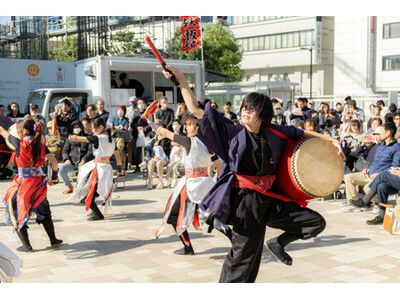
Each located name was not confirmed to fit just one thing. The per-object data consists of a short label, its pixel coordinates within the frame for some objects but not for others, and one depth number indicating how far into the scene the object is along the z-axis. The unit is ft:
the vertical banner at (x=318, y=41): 171.73
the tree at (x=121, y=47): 62.02
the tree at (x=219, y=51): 144.97
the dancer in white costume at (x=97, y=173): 26.63
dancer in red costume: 20.90
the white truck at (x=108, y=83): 47.24
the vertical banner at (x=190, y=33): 86.28
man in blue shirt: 26.76
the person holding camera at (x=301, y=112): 45.86
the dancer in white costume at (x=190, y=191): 19.83
